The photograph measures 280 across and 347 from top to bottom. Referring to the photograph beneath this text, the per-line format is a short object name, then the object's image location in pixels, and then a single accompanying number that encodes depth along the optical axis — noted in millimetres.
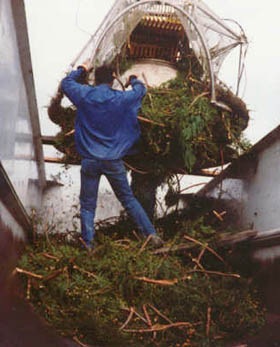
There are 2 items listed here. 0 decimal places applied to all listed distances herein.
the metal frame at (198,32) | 3180
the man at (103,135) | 3121
